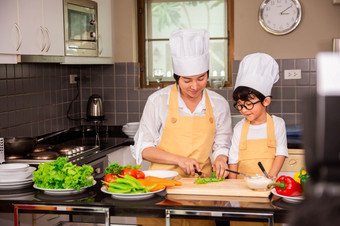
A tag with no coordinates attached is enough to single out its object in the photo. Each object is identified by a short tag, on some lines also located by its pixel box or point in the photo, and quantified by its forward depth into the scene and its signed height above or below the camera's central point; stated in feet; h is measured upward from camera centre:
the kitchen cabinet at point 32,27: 9.74 +1.05
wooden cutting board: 7.06 -1.64
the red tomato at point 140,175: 7.42 -1.46
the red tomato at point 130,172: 7.38 -1.42
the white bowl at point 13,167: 7.88 -1.45
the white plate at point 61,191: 7.21 -1.67
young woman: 8.95 -0.84
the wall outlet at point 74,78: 15.93 -0.05
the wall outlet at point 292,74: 14.80 +0.02
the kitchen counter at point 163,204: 6.33 -1.70
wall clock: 14.58 +1.73
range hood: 10.28 +0.40
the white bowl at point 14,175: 7.89 -1.54
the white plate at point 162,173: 7.80 -1.54
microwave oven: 12.39 +1.29
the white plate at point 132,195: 6.86 -1.65
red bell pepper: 6.62 -1.49
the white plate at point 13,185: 7.86 -1.70
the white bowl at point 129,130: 14.90 -1.60
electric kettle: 15.57 -0.99
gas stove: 10.86 -1.81
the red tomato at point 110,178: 7.21 -1.47
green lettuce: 7.09 -1.40
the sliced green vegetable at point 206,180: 7.63 -1.61
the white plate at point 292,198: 6.50 -1.61
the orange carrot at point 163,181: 7.36 -1.54
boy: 8.75 -0.91
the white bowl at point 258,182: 7.06 -1.51
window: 15.65 +1.47
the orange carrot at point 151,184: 7.08 -1.54
